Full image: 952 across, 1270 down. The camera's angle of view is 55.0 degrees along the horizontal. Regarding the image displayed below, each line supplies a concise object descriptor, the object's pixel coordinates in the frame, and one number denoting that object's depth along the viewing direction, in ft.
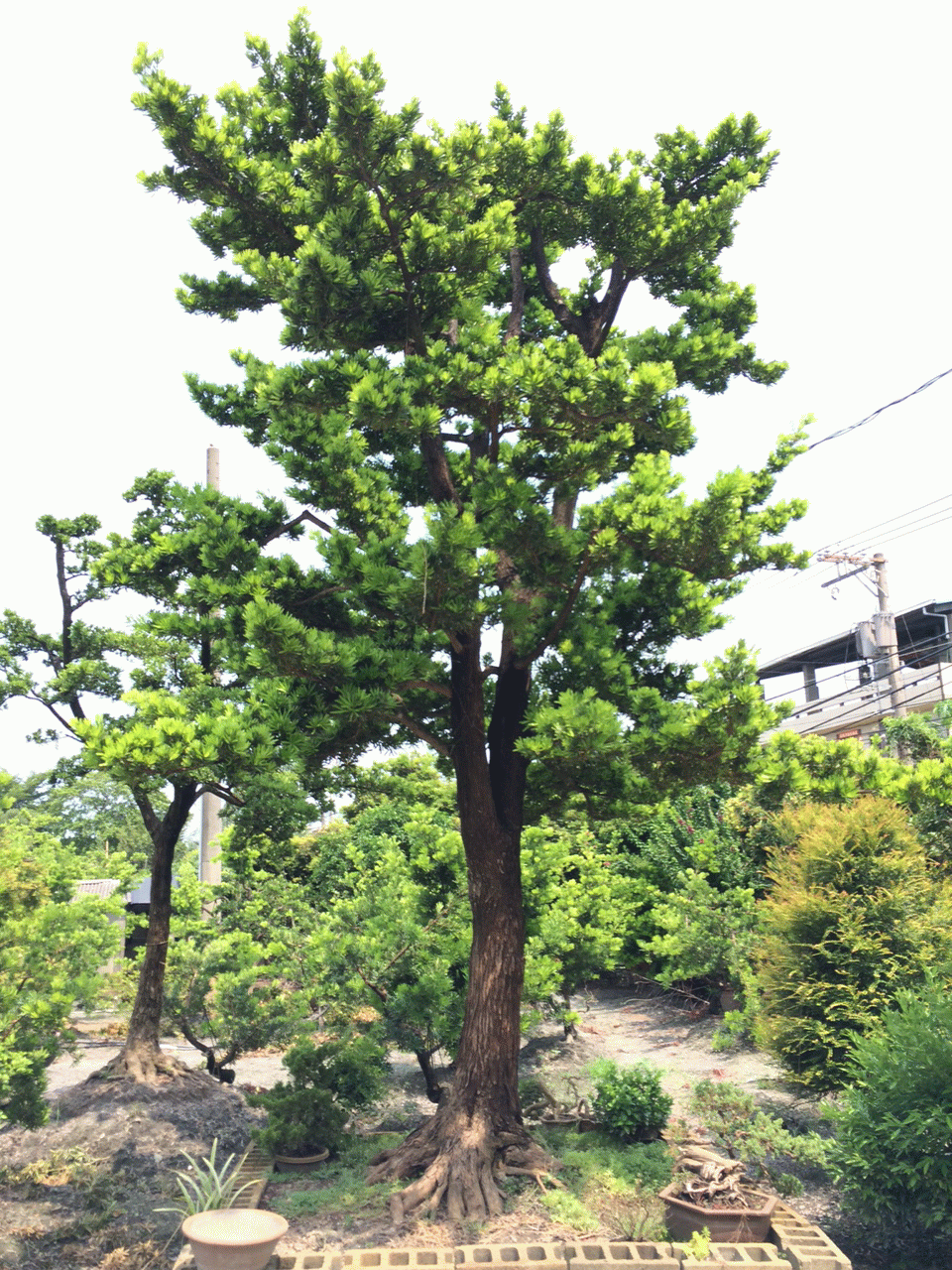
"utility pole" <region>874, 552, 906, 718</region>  65.51
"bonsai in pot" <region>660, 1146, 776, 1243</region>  17.69
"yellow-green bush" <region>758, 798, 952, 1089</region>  25.31
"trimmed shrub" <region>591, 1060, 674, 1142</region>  24.20
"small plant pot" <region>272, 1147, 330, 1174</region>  23.53
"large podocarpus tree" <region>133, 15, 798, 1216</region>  19.06
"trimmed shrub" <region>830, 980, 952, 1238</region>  17.70
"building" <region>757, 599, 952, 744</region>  77.92
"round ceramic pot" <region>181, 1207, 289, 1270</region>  15.93
